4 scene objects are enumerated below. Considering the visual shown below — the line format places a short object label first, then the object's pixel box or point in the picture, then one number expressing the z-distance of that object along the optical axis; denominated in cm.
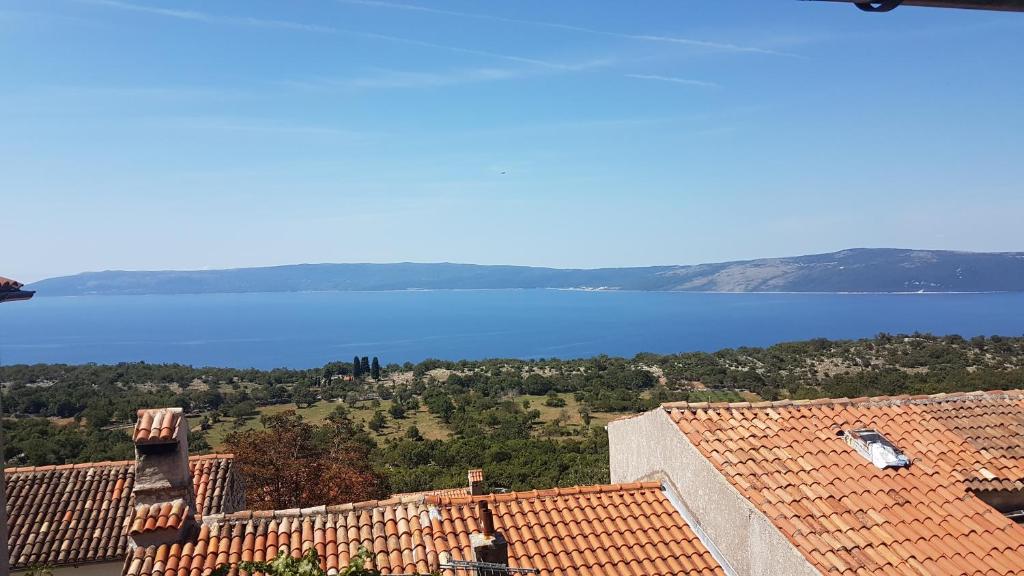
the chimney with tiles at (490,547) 549
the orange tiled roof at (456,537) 630
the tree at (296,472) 1539
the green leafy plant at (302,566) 378
